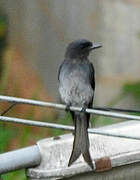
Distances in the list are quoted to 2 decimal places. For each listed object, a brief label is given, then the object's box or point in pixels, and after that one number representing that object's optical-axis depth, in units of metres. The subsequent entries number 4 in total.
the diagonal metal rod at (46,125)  8.96
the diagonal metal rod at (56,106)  8.86
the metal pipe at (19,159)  9.48
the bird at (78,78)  10.50
